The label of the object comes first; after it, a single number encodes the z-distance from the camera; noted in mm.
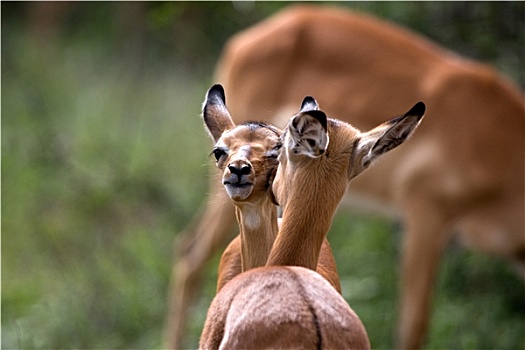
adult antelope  14094
